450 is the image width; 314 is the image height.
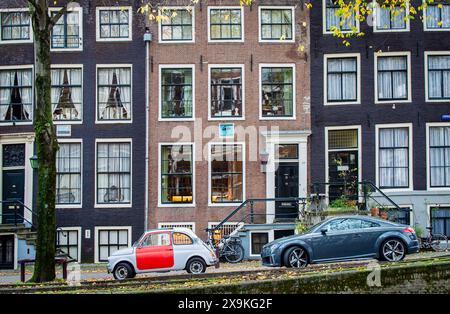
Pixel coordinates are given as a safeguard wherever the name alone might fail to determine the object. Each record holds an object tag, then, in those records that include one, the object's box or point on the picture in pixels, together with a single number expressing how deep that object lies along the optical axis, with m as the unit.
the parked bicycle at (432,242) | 24.59
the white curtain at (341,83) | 28.22
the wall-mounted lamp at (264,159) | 27.88
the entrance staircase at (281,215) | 26.31
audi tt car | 19.83
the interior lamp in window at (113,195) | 28.41
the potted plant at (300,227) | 25.84
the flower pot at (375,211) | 25.27
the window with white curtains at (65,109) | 28.69
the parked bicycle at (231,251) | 25.11
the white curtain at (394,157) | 27.81
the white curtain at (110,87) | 28.62
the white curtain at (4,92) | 28.81
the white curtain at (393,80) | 28.08
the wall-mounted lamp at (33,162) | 26.97
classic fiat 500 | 21.38
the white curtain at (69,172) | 28.39
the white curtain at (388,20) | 28.20
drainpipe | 28.16
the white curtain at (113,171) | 28.41
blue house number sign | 28.44
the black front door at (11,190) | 28.20
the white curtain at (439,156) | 27.73
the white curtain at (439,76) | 28.00
